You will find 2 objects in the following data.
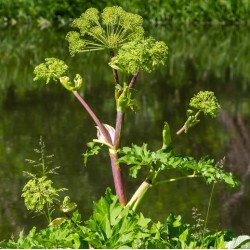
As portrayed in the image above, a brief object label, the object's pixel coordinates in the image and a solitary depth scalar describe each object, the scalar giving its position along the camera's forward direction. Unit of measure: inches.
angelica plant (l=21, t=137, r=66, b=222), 228.0
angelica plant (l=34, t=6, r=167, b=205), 241.2
